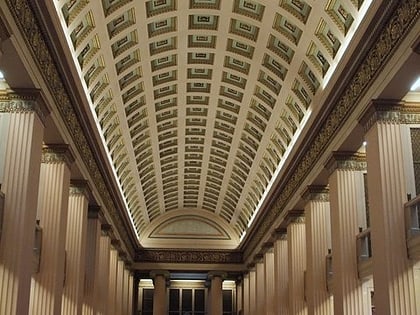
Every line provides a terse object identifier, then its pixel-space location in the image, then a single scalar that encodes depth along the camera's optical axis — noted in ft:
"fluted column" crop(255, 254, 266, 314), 112.47
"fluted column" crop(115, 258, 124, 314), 114.50
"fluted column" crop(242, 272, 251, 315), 135.74
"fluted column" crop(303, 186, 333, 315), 69.92
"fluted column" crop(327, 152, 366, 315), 59.36
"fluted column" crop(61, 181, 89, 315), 67.10
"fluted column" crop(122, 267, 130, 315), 127.44
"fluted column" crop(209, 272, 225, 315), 142.09
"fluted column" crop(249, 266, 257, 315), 123.65
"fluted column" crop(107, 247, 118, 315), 101.77
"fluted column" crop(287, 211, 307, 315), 81.10
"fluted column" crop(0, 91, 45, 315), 44.45
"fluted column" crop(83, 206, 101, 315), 79.87
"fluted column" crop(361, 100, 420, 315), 46.62
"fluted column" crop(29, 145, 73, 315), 56.39
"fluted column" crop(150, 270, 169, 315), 140.26
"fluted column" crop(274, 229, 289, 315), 91.56
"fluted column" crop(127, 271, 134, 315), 136.98
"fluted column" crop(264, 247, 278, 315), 102.42
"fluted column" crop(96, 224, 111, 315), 85.97
